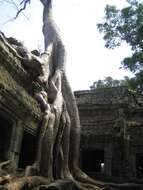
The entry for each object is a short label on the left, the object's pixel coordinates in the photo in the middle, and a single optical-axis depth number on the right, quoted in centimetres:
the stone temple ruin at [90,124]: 484
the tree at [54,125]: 480
